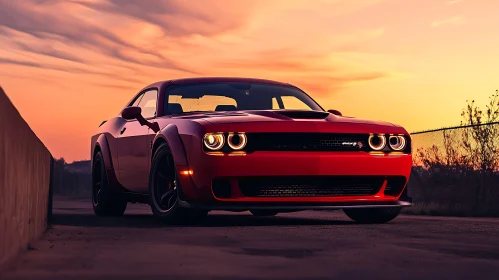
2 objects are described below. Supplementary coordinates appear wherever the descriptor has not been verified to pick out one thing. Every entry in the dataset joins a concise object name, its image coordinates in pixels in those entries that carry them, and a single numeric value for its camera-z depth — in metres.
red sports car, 8.12
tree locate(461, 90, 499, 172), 15.53
